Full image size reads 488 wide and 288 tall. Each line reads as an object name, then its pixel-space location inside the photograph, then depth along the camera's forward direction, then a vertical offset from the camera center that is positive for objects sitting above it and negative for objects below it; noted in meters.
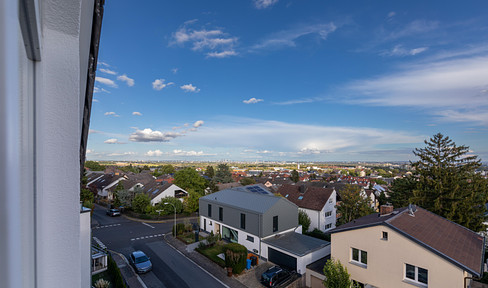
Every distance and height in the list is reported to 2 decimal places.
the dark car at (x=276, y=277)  15.05 -8.50
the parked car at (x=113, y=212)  32.62 -9.17
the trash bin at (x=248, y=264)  17.67 -8.77
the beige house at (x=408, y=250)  11.01 -5.44
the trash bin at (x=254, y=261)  18.38 -8.93
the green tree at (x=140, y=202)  31.86 -7.62
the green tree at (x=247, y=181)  52.59 -8.07
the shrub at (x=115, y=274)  13.54 -7.96
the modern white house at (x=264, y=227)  17.62 -7.49
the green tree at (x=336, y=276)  12.34 -6.96
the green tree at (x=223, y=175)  52.16 -6.58
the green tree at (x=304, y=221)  25.43 -8.15
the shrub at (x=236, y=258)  16.58 -7.90
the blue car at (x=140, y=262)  16.55 -8.34
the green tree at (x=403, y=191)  27.44 -5.64
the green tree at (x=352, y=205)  23.14 -5.89
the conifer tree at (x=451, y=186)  22.19 -4.16
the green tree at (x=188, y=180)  40.65 -5.95
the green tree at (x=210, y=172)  67.76 -7.61
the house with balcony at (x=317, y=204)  28.84 -7.43
